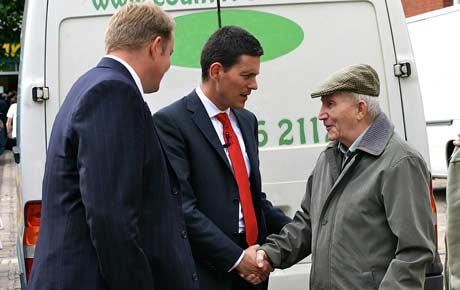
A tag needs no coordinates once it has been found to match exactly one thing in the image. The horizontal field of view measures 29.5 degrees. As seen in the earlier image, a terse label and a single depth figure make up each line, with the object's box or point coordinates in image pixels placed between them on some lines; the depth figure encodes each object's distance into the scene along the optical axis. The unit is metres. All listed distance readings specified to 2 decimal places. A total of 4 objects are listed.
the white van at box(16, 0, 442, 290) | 4.53
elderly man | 3.42
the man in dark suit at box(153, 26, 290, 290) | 3.99
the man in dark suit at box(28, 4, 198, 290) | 2.79
